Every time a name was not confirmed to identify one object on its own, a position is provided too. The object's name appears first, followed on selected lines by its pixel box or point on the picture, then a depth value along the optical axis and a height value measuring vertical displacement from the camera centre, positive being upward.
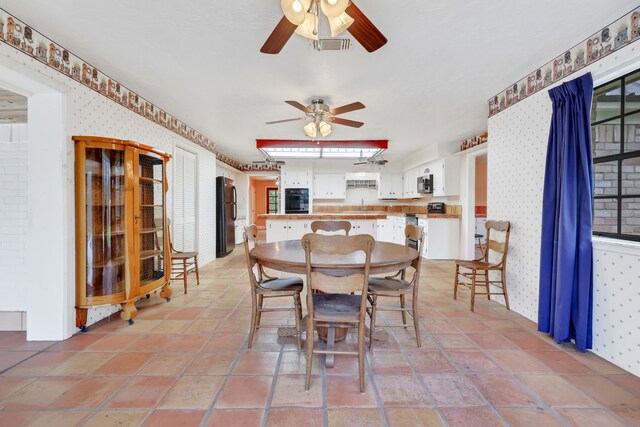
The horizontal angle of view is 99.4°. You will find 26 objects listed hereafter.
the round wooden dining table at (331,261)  1.72 -0.37
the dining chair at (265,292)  2.09 -0.67
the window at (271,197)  11.24 +0.39
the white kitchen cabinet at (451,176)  5.36 +0.61
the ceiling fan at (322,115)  2.88 +1.05
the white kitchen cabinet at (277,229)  4.71 -0.40
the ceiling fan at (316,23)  1.38 +1.03
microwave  5.80 +0.50
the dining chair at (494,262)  2.91 -0.64
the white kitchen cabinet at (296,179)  7.23 +0.73
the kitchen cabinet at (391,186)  7.53 +0.58
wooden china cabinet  2.34 -0.16
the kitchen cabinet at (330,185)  7.54 +0.60
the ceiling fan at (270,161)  4.85 +0.81
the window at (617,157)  2.00 +0.38
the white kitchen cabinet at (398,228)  6.45 -0.52
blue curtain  2.06 -0.07
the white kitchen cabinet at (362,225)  4.70 -0.32
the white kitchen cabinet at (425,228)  5.52 -0.43
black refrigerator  5.83 -0.21
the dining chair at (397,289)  2.12 -0.66
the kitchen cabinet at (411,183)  6.57 +0.62
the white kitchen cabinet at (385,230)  7.21 -0.64
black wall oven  7.19 +0.17
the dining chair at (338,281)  1.59 -0.45
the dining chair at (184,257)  3.44 -0.66
